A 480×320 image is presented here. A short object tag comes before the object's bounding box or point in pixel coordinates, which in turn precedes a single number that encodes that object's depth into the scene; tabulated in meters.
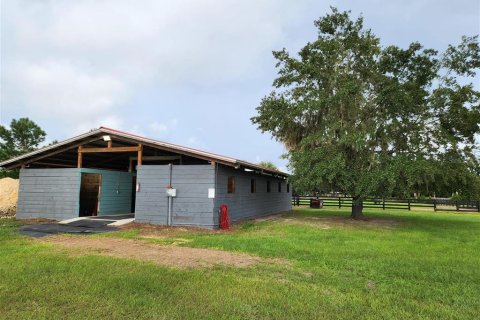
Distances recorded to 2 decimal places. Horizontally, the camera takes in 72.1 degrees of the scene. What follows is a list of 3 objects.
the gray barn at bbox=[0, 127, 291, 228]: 11.80
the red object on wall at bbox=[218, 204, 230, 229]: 11.80
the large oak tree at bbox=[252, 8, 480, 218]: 13.59
